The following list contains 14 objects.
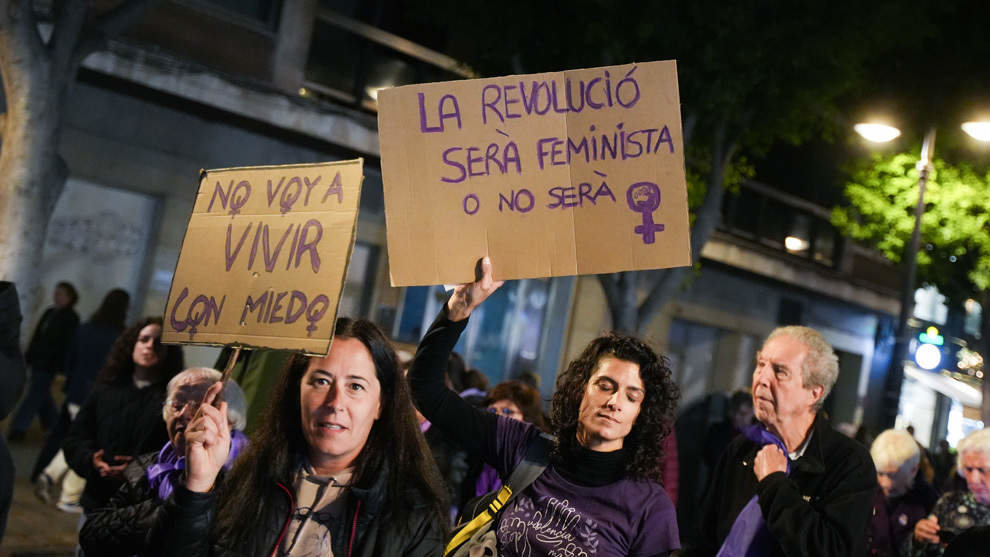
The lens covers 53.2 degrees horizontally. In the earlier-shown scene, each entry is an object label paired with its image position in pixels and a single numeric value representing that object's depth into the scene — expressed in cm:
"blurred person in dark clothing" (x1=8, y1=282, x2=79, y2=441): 1024
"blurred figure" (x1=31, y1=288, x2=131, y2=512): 784
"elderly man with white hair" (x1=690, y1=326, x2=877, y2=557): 334
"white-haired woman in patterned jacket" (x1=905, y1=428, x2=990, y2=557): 470
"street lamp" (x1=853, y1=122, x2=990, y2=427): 1378
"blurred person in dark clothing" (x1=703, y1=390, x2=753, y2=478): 975
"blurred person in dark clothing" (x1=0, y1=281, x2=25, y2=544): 292
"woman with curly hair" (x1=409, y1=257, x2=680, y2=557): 322
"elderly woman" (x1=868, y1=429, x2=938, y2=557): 590
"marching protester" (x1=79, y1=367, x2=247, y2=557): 296
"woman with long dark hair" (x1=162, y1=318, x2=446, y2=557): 272
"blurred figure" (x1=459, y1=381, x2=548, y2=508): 562
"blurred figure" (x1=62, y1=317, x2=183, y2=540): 462
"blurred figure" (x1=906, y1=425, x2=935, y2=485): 795
